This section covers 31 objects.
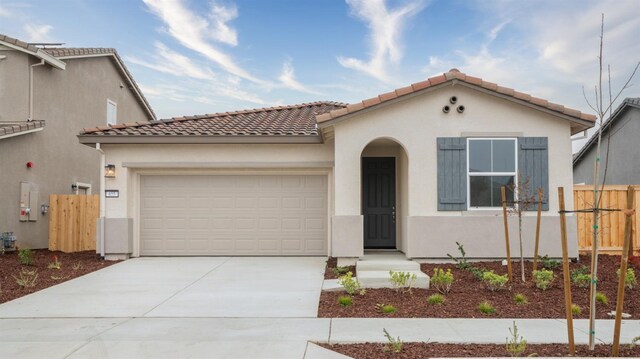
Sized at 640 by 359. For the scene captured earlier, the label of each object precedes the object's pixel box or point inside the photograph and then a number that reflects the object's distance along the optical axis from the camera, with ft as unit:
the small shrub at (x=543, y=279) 26.03
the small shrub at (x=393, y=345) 16.46
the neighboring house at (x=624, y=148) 60.49
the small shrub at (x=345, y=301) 23.17
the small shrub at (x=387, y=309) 21.81
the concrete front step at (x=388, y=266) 31.22
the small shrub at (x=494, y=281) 25.25
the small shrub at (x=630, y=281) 26.10
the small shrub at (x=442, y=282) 25.60
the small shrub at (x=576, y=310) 21.65
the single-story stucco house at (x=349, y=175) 33.99
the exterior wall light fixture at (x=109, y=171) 39.22
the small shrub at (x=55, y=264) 35.15
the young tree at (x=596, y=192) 15.39
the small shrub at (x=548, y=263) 32.22
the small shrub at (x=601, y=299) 23.53
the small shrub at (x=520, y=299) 23.56
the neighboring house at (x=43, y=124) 45.55
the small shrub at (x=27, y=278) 28.50
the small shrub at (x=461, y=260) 31.91
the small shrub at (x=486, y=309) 21.76
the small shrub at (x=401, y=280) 25.38
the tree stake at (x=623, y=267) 14.90
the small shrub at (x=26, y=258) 35.65
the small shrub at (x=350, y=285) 25.00
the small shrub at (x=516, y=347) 15.80
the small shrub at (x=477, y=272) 28.52
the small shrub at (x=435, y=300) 23.24
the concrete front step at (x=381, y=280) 26.58
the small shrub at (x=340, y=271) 31.09
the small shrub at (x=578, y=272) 27.72
